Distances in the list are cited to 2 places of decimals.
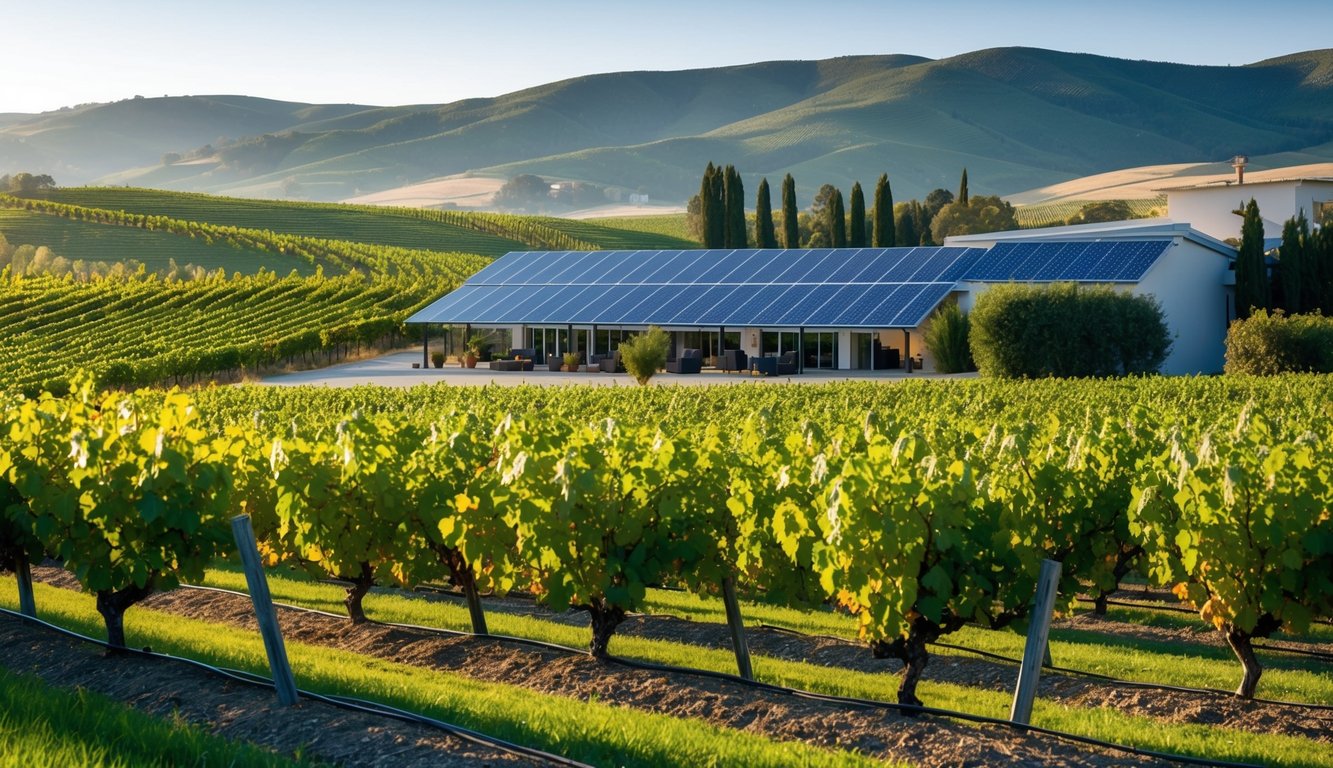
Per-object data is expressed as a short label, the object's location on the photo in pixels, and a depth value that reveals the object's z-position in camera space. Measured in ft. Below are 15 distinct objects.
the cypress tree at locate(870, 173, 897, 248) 229.45
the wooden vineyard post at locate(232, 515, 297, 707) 28.07
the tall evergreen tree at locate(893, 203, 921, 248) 266.57
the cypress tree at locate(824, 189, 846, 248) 240.53
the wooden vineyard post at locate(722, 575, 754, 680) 33.45
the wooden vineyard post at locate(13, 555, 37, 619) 39.40
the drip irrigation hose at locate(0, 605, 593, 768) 23.75
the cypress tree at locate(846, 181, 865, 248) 237.66
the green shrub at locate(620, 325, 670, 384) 139.03
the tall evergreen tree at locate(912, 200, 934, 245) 307.48
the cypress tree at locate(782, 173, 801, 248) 257.96
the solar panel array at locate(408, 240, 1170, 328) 154.51
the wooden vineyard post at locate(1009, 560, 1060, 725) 27.99
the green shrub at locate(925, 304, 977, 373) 146.51
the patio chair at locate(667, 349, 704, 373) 164.14
